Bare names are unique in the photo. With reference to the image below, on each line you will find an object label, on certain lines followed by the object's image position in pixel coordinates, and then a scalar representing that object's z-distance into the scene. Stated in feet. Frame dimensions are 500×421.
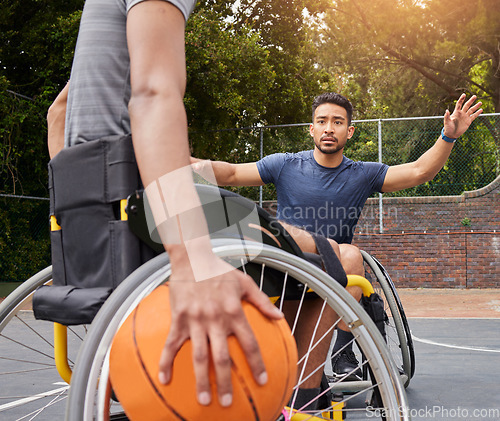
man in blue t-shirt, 11.25
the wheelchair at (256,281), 4.71
